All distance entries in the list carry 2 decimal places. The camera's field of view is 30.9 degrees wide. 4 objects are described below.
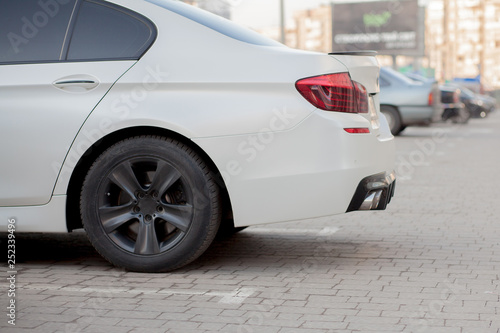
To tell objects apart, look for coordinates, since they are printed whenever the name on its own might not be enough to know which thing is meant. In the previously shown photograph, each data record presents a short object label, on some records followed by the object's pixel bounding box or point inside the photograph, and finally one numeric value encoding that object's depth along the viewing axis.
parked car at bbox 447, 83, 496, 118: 33.12
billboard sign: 49.94
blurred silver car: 20.00
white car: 5.21
